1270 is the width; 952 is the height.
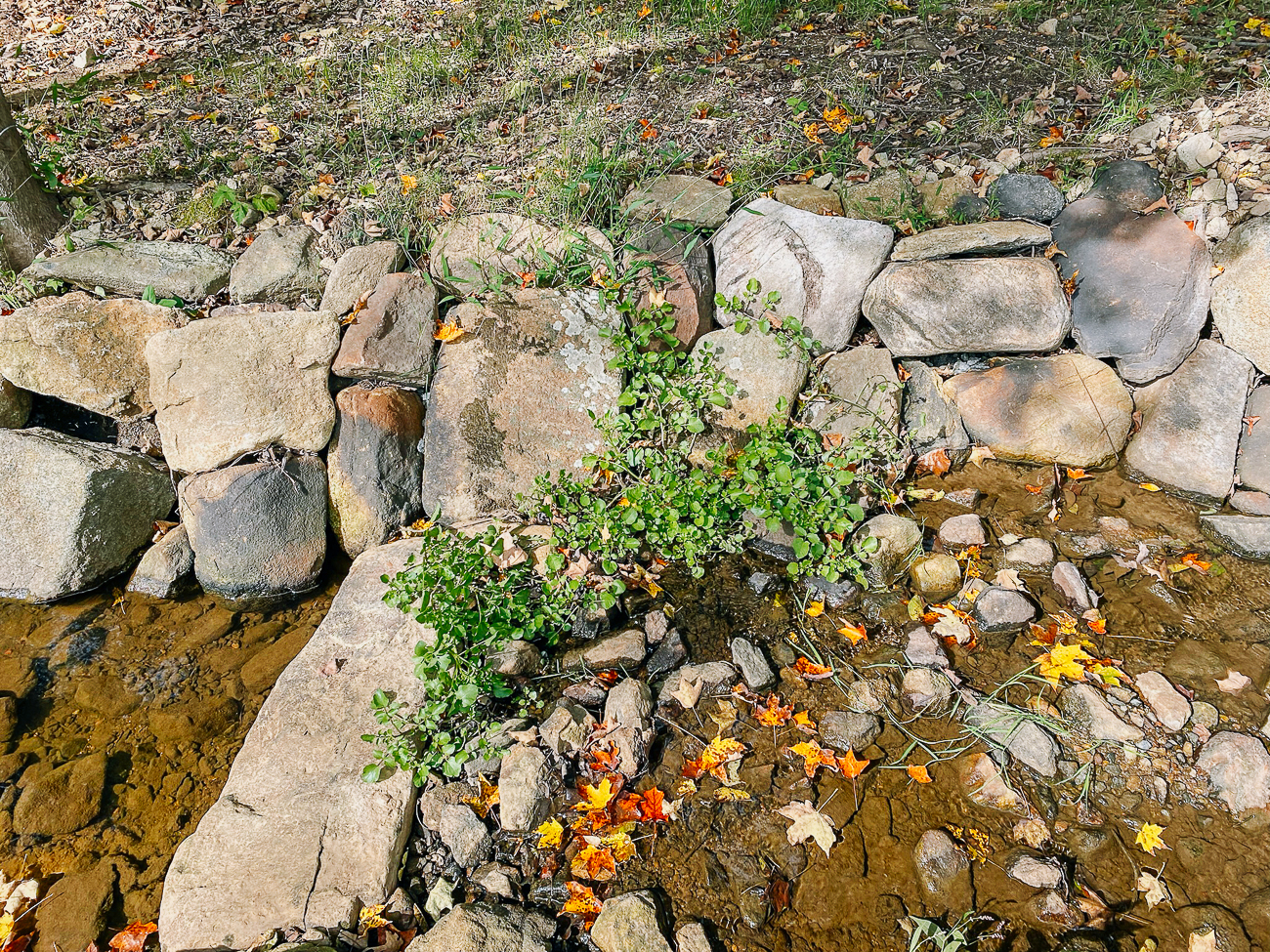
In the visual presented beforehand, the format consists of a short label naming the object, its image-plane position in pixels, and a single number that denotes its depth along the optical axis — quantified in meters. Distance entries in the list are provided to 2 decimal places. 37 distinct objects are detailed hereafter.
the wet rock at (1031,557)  3.17
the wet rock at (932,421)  3.62
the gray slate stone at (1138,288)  3.51
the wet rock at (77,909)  2.35
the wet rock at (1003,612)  2.93
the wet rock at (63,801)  2.64
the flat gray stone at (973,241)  3.62
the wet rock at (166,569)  3.45
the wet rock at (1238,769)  2.40
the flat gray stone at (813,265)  3.68
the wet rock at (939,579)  3.13
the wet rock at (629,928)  2.15
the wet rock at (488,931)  2.10
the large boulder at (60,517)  3.39
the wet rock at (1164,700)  2.60
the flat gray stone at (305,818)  2.28
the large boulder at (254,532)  3.39
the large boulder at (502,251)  3.73
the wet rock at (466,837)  2.42
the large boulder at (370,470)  3.49
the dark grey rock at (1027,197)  3.79
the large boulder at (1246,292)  3.41
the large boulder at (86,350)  3.61
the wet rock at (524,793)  2.46
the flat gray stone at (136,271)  3.83
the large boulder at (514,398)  3.47
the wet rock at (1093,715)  2.59
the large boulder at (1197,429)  3.38
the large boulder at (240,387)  3.47
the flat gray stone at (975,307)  3.55
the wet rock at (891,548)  3.20
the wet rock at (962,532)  3.26
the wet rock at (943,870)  2.25
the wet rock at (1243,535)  3.13
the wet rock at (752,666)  2.84
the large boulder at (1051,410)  3.51
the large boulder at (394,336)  3.53
